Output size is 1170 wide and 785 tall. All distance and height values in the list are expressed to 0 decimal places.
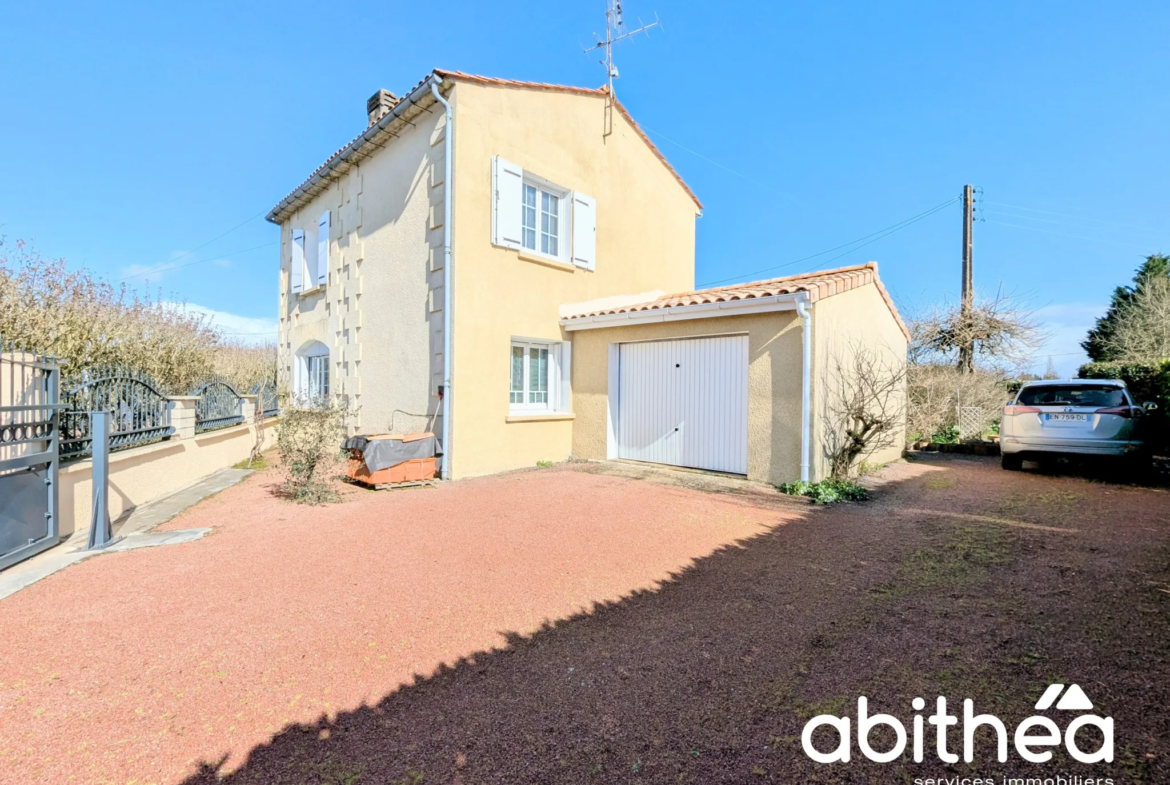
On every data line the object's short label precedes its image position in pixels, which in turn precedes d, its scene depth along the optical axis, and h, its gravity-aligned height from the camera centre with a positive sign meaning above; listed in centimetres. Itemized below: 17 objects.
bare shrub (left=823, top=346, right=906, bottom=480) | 809 -29
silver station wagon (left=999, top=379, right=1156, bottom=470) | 836 -35
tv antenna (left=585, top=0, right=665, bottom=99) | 1085 +770
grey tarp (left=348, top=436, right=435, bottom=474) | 802 -99
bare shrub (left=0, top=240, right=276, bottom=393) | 805 +123
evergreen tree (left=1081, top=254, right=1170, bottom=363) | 2211 +420
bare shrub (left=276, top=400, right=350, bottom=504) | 734 -94
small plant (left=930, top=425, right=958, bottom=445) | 1377 -103
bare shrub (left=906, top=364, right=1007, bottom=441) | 1375 -3
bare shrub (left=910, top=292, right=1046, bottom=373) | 1535 +191
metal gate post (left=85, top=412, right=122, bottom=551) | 515 -102
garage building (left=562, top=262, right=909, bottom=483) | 774 +44
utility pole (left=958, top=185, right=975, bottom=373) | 1559 +351
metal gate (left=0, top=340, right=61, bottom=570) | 463 -67
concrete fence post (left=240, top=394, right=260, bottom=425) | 1124 -48
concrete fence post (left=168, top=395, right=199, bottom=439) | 810 -46
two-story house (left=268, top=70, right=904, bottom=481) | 848 +155
